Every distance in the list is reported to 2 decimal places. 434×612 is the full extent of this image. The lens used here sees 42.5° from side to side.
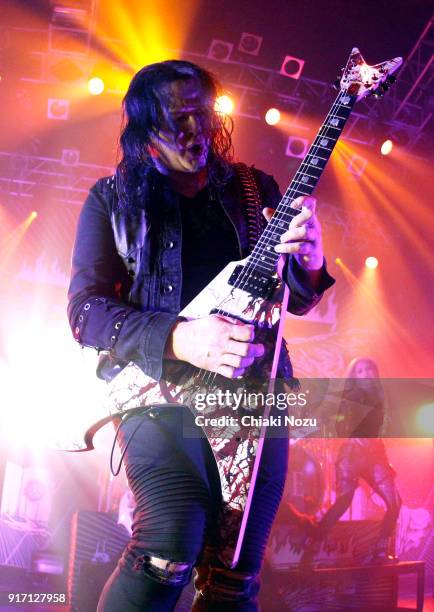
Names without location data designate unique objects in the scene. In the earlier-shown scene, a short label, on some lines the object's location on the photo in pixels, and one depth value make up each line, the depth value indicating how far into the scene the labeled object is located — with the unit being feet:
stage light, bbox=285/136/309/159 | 22.82
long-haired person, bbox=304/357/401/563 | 18.72
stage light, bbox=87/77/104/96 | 20.36
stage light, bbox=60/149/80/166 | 23.97
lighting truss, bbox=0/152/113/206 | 24.57
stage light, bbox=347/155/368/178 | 23.84
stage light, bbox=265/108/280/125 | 21.71
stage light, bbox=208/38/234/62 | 19.34
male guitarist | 5.04
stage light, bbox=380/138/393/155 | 23.03
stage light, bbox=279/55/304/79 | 20.01
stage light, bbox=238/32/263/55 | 19.13
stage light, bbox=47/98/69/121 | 21.61
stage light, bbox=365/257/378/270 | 28.77
